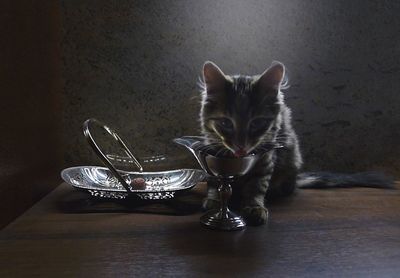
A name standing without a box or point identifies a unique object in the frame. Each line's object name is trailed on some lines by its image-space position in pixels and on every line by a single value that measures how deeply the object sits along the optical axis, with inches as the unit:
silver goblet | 31.8
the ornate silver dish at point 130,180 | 37.3
